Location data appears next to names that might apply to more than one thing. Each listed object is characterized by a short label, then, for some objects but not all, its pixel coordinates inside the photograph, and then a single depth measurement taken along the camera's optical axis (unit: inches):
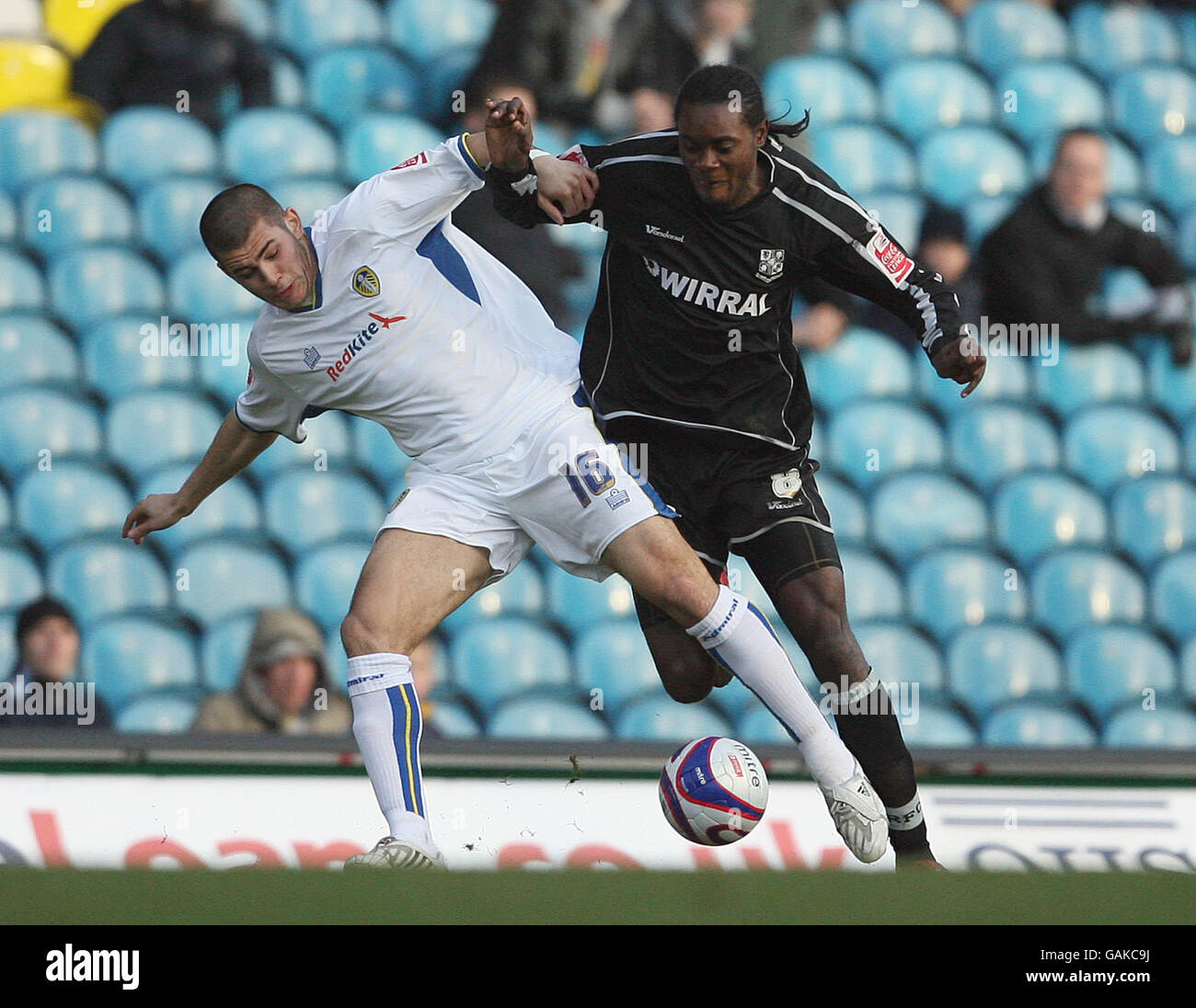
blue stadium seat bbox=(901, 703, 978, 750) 527.2
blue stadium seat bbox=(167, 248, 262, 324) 580.1
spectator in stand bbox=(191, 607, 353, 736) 467.8
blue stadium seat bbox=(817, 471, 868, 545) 568.7
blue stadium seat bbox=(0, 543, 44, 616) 526.3
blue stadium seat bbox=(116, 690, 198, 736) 503.2
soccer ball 306.3
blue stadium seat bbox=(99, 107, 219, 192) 612.1
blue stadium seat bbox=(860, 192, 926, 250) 615.2
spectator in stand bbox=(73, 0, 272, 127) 609.9
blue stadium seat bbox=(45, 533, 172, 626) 529.3
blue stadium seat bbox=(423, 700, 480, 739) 503.8
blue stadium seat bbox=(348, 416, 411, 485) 563.2
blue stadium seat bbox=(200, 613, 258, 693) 508.4
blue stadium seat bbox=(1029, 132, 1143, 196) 642.2
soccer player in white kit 301.9
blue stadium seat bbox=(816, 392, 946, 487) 583.8
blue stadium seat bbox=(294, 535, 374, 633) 535.8
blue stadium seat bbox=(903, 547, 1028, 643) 559.8
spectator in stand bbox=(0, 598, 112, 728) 479.8
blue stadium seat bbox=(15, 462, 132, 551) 546.0
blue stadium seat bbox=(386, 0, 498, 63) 637.9
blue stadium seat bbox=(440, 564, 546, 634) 543.2
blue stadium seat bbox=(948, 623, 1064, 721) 545.3
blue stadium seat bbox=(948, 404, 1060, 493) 593.6
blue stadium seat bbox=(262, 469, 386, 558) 548.7
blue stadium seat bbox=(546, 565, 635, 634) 547.8
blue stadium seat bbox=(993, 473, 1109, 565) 581.6
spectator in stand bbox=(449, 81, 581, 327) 542.6
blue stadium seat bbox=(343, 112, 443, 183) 613.3
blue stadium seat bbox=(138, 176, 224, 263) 599.5
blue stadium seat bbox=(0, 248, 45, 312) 591.2
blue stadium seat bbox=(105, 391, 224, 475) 559.2
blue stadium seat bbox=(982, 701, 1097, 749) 534.6
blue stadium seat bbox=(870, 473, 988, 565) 574.6
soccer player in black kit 308.3
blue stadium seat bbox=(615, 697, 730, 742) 507.2
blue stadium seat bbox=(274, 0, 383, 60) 636.7
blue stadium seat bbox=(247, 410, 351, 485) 558.9
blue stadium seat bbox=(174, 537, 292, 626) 529.7
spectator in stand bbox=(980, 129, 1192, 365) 598.2
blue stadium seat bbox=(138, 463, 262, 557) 544.1
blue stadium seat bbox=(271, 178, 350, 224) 600.4
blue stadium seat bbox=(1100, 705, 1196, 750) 541.0
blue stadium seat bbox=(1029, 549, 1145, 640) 567.5
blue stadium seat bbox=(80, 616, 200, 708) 512.1
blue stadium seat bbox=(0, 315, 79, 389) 576.1
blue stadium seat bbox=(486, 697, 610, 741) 513.0
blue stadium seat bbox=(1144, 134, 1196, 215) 651.5
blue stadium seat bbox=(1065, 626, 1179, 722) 553.9
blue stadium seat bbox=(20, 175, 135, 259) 600.4
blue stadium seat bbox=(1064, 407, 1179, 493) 602.9
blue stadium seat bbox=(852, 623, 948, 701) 541.3
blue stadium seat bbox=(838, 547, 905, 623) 556.7
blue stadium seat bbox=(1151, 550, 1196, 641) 571.2
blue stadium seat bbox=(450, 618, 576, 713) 524.7
